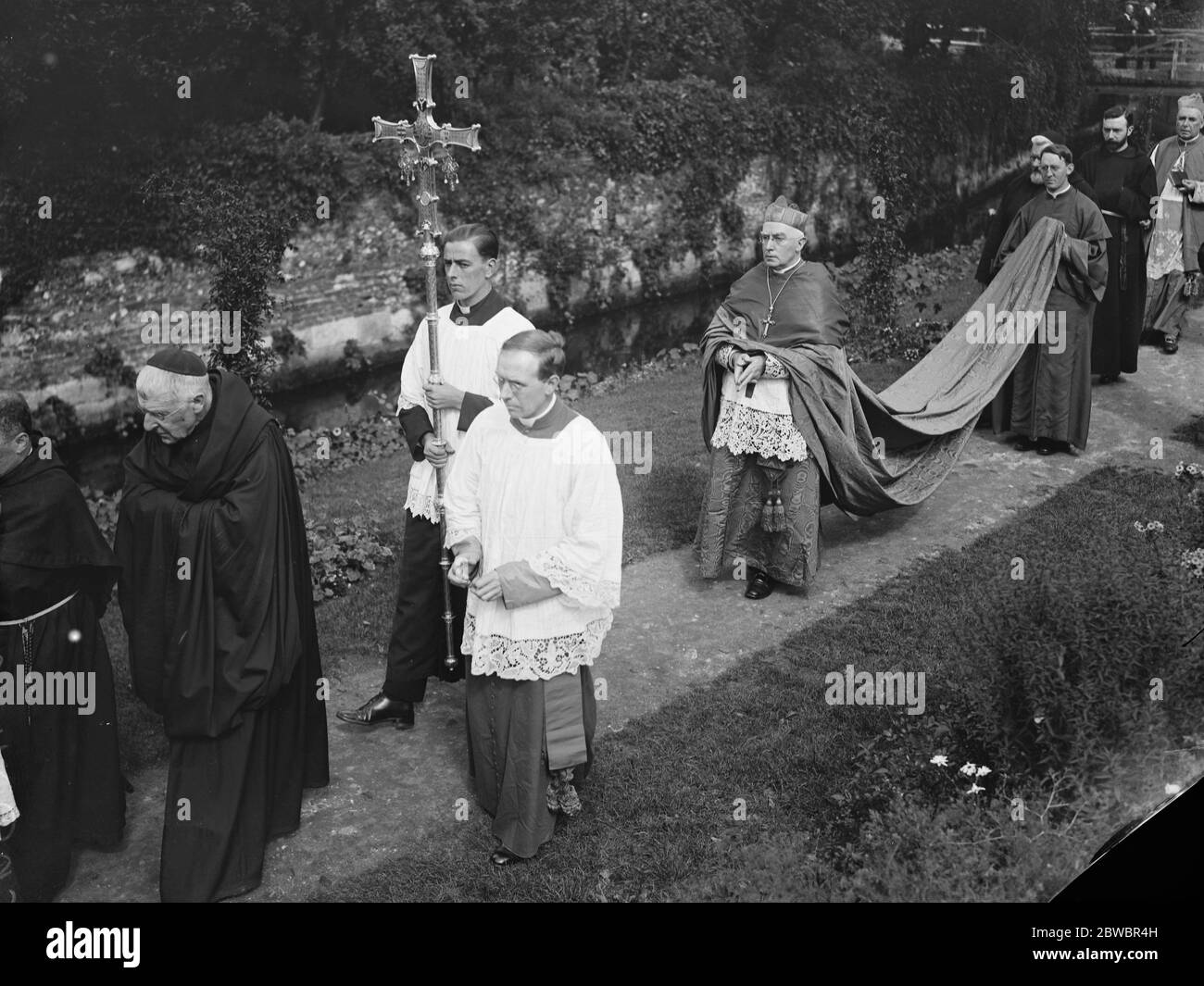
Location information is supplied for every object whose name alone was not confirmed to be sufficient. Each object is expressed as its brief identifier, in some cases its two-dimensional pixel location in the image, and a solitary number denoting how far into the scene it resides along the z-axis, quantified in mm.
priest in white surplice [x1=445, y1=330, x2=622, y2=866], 5395
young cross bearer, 6316
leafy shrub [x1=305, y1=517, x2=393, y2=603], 8188
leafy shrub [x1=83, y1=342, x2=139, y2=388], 9492
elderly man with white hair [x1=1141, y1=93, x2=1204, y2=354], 10969
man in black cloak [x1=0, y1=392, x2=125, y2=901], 5379
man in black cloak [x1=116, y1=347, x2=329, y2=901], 5242
